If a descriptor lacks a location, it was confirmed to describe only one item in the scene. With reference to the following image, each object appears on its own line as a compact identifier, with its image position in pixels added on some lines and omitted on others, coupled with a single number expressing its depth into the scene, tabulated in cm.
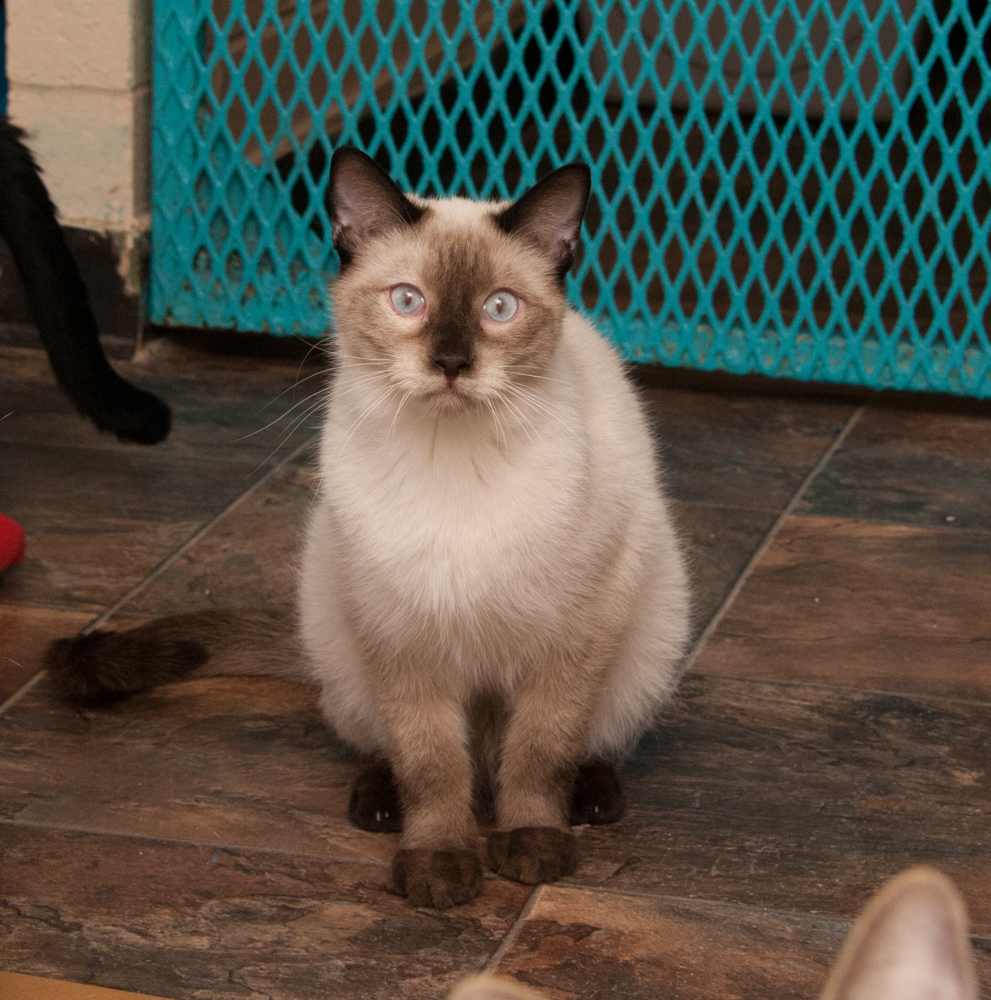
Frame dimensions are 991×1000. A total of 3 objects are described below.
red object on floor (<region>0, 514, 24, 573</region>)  276
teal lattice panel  383
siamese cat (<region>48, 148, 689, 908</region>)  186
